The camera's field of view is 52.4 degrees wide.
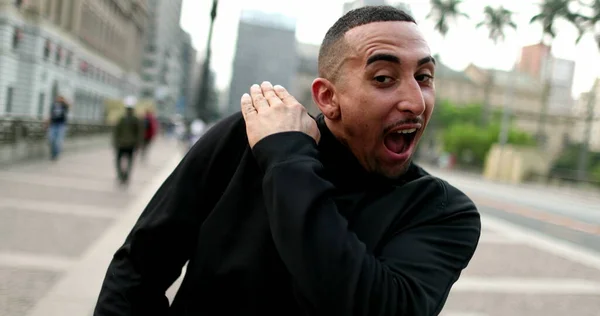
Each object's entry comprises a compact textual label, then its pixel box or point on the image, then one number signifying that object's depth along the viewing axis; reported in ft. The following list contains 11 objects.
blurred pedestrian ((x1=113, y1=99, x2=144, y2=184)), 35.04
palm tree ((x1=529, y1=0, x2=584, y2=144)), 107.76
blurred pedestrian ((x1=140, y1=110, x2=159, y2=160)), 58.34
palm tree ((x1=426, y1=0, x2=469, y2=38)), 162.20
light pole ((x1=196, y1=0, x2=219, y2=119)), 39.14
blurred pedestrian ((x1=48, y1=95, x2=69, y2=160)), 45.96
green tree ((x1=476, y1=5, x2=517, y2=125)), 161.58
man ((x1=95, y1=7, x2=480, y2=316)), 3.67
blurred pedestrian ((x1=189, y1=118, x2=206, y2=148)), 64.85
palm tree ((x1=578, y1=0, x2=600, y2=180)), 82.17
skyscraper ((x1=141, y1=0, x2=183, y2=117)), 232.96
